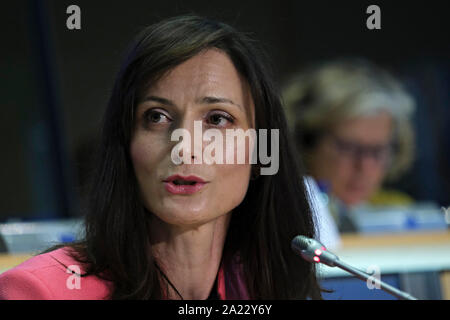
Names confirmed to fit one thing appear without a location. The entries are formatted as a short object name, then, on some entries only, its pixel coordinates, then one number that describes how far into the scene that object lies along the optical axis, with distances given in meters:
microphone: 2.54
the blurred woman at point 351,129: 4.14
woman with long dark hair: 2.61
